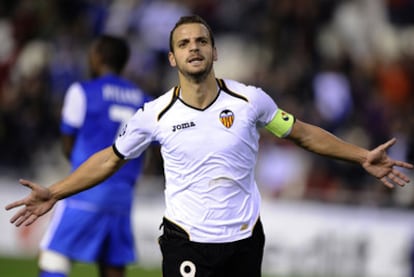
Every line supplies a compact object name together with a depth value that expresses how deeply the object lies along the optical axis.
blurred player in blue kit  17.28
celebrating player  12.98
